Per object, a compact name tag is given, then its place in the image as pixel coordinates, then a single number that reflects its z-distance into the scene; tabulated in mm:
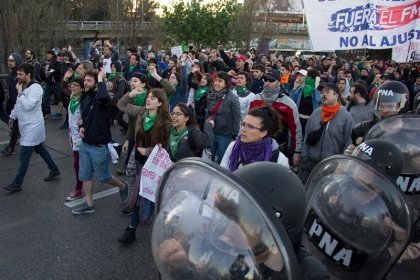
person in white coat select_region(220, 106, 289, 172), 2873
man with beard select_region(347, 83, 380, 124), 5145
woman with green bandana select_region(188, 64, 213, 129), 6594
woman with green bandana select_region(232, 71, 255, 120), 6216
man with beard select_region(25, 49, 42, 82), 9805
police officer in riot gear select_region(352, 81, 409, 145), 3459
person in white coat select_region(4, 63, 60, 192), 5215
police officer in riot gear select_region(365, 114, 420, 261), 2566
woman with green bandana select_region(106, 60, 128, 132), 6622
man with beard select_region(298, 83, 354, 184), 4273
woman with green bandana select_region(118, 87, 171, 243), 3891
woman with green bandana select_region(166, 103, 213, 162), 3748
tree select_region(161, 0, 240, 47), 23875
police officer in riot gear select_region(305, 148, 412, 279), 1834
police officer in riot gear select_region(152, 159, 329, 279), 1069
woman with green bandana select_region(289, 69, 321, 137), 6582
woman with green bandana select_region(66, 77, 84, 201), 4715
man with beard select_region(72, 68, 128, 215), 4410
